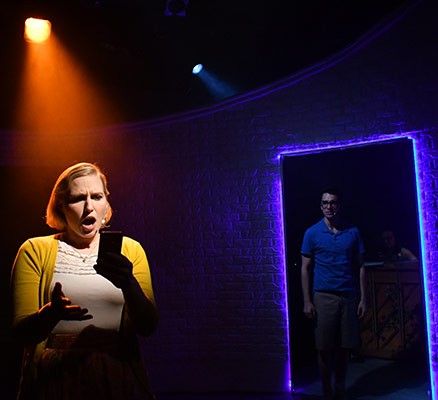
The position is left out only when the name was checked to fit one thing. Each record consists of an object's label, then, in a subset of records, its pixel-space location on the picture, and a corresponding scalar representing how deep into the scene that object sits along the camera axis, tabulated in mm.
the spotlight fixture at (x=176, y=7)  5059
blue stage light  6156
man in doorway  4258
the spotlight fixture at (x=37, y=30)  5391
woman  1521
